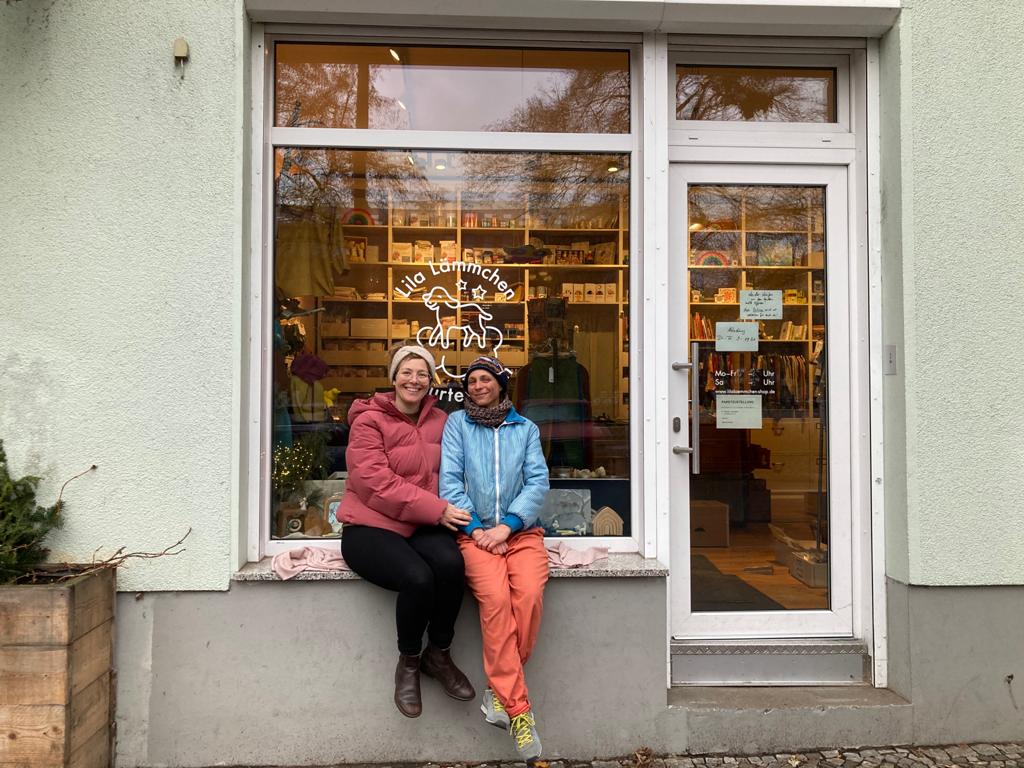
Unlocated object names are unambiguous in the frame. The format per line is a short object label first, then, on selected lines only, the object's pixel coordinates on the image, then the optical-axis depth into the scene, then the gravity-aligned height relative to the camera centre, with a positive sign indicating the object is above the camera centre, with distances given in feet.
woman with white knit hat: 9.52 -1.67
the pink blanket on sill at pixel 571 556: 10.62 -2.31
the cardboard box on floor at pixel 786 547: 11.77 -2.34
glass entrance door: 11.51 -0.07
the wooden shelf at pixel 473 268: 12.59 +2.23
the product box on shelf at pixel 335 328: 12.50 +1.17
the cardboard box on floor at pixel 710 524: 11.58 -1.95
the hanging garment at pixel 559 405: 12.59 -0.12
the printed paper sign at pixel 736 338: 11.67 +0.94
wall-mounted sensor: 10.14 +4.74
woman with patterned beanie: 9.34 -1.75
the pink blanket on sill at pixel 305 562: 10.21 -2.30
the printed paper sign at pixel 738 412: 11.64 -0.21
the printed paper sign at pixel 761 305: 11.74 +1.47
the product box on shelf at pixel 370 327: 12.81 +1.22
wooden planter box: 8.70 -3.25
